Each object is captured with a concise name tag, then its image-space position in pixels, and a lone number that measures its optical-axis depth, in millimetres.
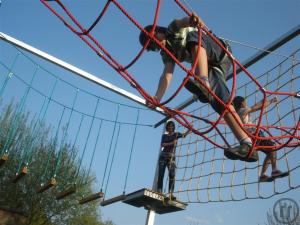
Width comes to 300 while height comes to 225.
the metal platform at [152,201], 4449
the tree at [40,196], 13433
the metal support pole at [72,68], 4340
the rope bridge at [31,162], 4430
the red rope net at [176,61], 2090
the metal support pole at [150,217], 4758
